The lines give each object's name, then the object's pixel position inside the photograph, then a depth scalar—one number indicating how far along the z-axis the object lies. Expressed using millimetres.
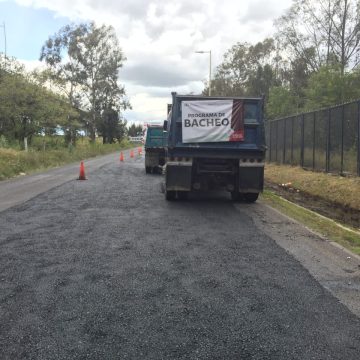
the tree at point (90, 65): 63094
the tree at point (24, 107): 34812
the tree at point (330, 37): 44250
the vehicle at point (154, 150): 23297
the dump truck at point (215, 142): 12281
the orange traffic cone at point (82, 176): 19328
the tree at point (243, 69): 67375
